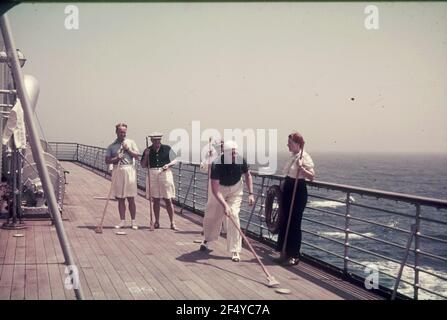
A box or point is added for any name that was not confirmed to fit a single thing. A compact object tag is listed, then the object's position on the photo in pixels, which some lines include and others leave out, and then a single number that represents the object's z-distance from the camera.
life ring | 6.32
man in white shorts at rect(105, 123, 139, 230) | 7.47
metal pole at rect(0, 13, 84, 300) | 3.79
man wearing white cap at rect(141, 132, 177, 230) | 7.75
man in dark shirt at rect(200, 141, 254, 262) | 5.88
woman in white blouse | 5.66
